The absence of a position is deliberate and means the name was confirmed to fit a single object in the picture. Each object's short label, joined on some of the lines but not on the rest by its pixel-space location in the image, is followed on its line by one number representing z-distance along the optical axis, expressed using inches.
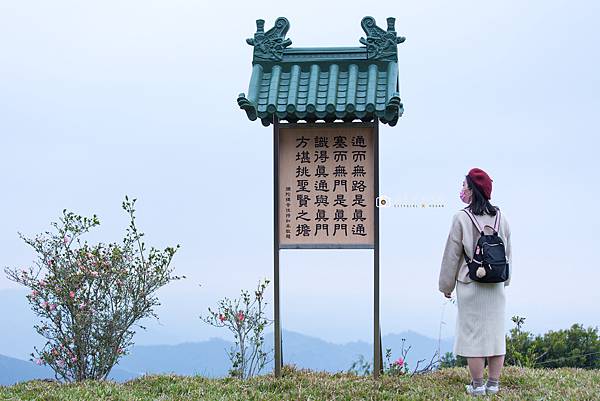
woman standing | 266.7
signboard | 297.9
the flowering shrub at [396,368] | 322.7
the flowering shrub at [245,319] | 358.6
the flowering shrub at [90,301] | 341.4
